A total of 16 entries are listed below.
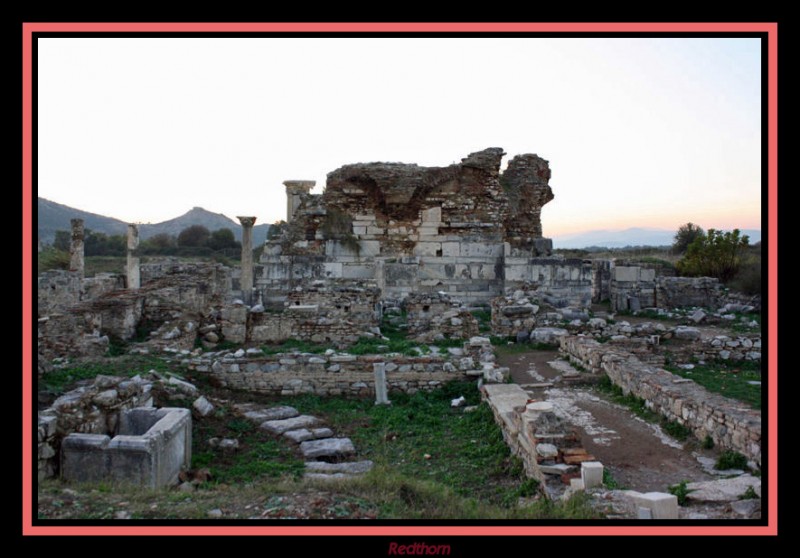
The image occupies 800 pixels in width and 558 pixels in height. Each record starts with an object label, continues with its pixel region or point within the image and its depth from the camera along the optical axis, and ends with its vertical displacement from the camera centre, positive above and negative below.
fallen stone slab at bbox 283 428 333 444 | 6.96 -1.91
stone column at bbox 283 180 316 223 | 19.94 +3.45
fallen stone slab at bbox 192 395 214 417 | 7.37 -1.64
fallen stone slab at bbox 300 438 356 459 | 6.45 -1.93
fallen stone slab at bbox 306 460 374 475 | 5.93 -1.98
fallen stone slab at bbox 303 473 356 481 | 5.20 -1.88
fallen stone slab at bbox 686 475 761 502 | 4.40 -1.70
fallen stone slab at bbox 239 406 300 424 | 7.71 -1.84
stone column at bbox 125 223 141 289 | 23.97 +1.07
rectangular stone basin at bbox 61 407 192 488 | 5.01 -1.59
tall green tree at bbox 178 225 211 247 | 55.16 +4.97
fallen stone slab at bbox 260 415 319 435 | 7.27 -1.88
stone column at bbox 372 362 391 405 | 8.77 -1.60
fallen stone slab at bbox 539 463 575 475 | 4.91 -1.65
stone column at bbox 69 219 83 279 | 24.16 +1.52
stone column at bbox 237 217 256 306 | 19.83 +1.20
